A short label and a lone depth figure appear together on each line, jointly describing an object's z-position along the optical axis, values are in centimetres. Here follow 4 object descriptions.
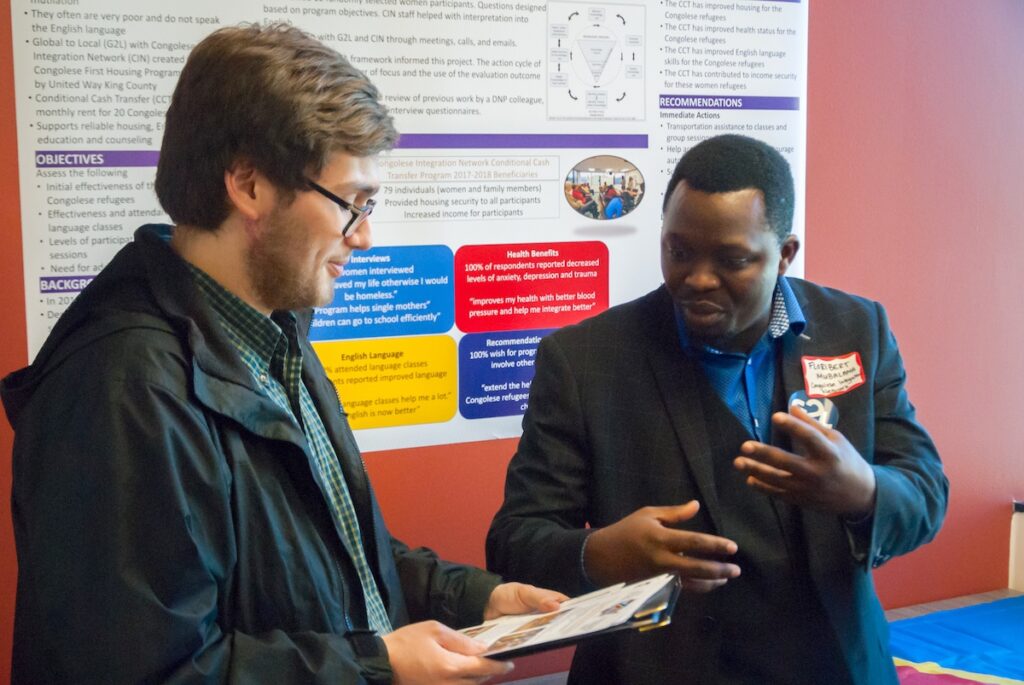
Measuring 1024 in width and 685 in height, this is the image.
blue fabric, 294
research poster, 223
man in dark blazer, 177
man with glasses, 119
